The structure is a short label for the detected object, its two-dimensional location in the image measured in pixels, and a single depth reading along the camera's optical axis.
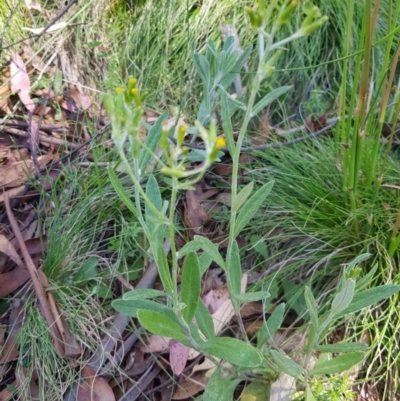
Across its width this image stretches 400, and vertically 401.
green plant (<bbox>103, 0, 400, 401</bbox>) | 0.62
